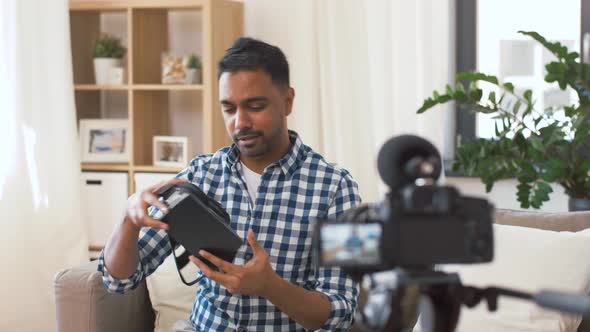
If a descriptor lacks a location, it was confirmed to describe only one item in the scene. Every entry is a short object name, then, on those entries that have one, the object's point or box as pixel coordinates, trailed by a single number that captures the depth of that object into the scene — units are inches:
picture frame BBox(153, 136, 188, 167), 136.9
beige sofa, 81.3
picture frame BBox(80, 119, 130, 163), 140.8
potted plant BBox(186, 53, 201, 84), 136.8
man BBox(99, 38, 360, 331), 70.7
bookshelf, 132.6
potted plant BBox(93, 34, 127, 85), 139.7
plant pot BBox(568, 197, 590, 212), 105.6
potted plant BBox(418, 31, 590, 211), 105.1
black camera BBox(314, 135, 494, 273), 34.8
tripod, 34.0
